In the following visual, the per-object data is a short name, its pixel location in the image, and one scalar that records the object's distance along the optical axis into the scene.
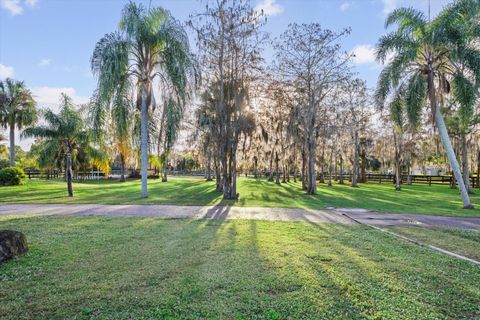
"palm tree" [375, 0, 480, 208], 12.61
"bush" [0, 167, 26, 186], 20.92
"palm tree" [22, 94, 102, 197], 15.46
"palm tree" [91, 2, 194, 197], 13.56
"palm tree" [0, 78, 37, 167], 24.89
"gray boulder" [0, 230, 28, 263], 4.44
